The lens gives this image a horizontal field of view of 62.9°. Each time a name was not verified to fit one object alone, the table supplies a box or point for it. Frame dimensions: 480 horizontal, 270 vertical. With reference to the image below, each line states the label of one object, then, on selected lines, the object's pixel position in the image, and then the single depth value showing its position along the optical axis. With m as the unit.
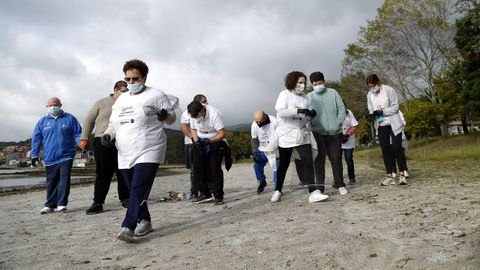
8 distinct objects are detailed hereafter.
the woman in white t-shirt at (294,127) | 6.00
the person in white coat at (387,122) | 6.96
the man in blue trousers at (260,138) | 8.32
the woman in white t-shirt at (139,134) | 4.30
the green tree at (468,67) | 30.91
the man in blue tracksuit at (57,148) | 6.90
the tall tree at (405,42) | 29.00
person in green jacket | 6.41
